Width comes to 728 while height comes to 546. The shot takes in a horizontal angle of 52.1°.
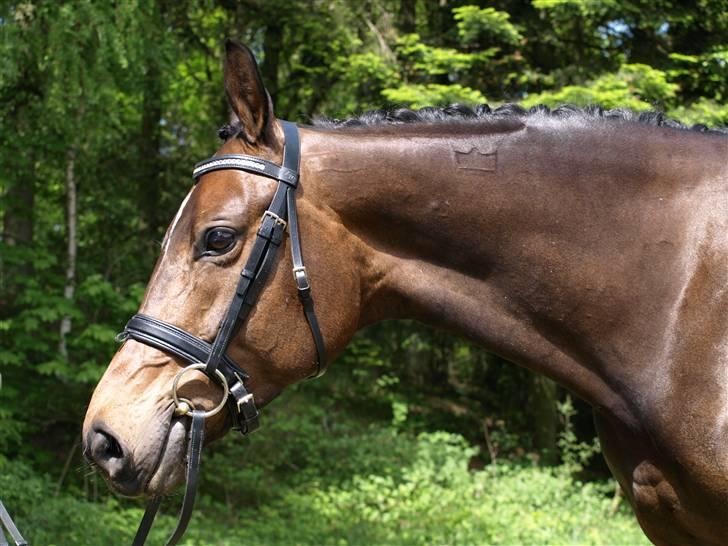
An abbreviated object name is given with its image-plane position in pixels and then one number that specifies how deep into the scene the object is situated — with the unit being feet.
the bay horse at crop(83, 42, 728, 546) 6.80
